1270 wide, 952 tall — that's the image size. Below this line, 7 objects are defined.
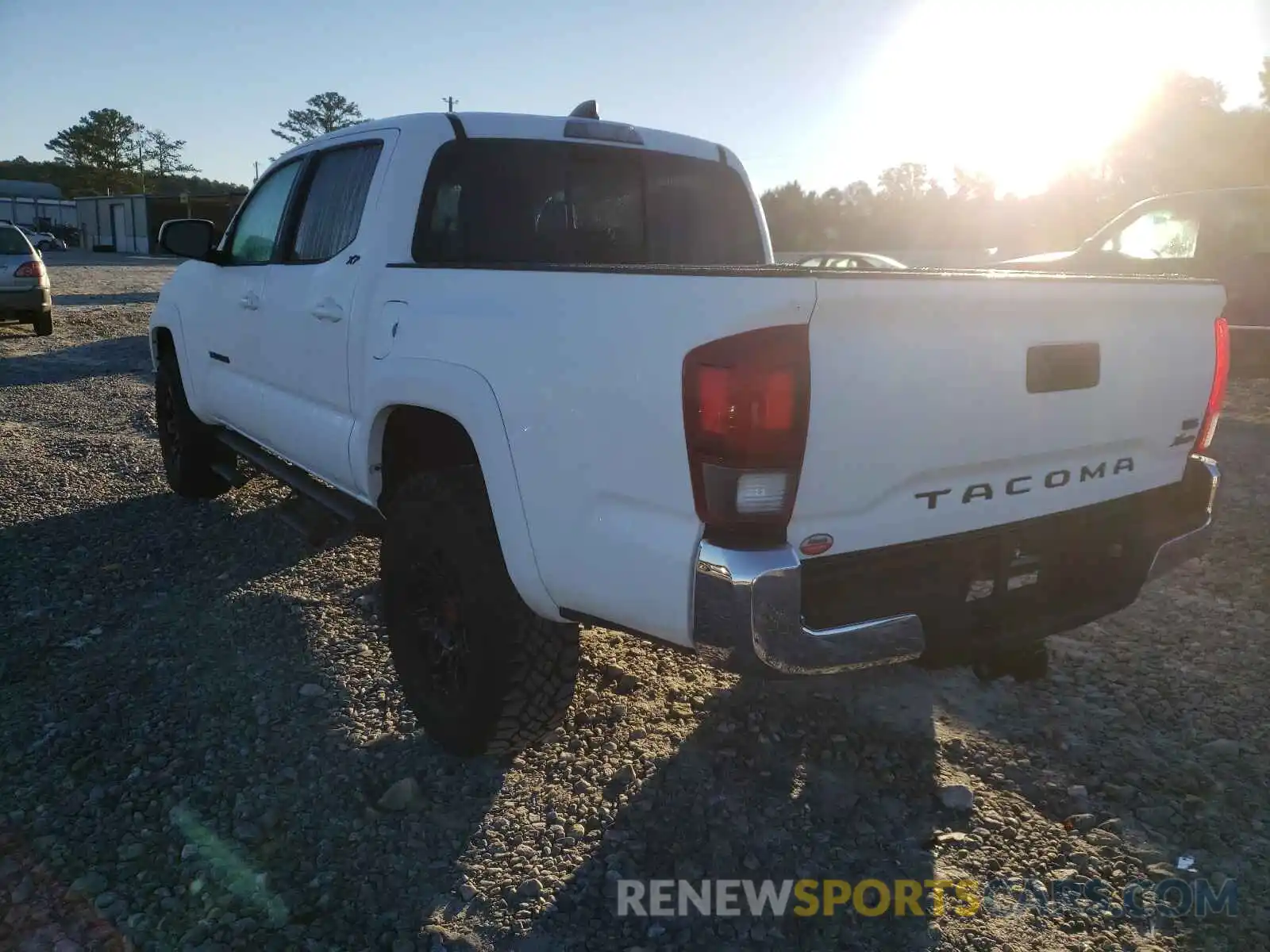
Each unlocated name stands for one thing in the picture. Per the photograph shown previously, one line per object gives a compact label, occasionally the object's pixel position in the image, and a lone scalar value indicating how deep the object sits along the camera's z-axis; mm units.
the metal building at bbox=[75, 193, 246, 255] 49000
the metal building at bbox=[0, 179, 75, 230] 68750
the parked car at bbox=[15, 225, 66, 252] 42469
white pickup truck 1994
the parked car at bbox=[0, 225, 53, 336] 12820
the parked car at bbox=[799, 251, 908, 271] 14477
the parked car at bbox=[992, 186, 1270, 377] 7664
